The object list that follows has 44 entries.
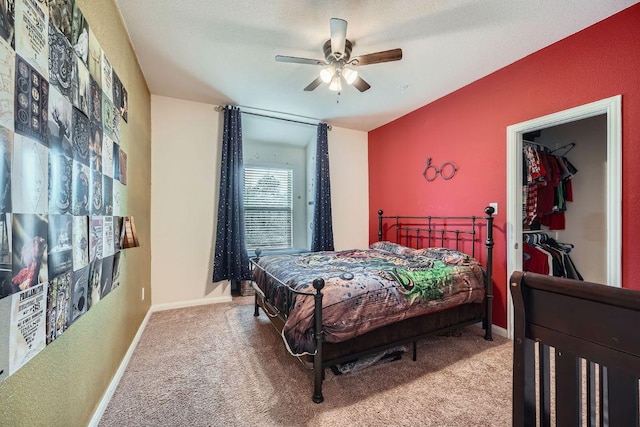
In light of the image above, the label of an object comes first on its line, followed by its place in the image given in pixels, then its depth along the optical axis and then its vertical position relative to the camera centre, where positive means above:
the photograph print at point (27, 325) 0.84 -0.39
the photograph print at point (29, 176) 0.85 +0.13
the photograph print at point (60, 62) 1.07 +0.67
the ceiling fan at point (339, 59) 1.97 +1.27
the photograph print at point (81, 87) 1.26 +0.64
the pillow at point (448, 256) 2.57 -0.44
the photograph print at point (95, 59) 1.45 +0.90
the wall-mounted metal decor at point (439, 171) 3.20 +0.55
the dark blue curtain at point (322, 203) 4.16 +0.16
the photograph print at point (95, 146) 1.45 +0.39
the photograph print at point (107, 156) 1.64 +0.37
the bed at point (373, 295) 1.74 -0.64
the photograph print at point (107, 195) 1.64 +0.12
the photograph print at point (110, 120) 1.66 +0.63
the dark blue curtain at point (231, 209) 3.52 +0.06
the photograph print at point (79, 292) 1.22 -0.39
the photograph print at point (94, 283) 1.41 -0.40
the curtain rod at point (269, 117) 3.63 +1.45
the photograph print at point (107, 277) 1.60 -0.41
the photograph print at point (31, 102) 0.86 +0.39
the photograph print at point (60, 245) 1.05 -0.14
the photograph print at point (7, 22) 0.79 +0.60
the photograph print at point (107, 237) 1.62 -0.16
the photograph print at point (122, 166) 1.94 +0.36
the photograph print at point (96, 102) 1.47 +0.65
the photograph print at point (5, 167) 0.79 +0.14
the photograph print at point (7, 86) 0.78 +0.39
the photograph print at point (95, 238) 1.43 -0.14
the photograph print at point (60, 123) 1.06 +0.39
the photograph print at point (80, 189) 1.25 +0.12
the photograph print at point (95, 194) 1.44 +0.11
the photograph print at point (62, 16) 1.07 +0.86
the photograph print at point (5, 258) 0.78 -0.14
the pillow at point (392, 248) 3.22 -0.46
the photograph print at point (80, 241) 1.24 -0.14
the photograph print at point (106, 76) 1.65 +0.90
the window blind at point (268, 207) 4.45 +0.11
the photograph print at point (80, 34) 1.26 +0.90
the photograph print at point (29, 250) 0.85 -0.13
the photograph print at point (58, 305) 1.03 -0.39
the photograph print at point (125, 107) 2.04 +0.86
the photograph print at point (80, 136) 1.27 +0.39
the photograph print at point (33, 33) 0.88 +0.65
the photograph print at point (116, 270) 1.81 -0.41
